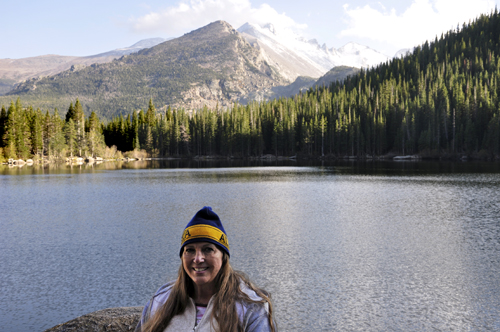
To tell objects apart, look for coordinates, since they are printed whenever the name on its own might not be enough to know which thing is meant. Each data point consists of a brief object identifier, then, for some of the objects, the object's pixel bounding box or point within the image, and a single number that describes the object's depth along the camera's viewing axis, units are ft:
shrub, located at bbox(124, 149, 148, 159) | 473.26
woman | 13.42
